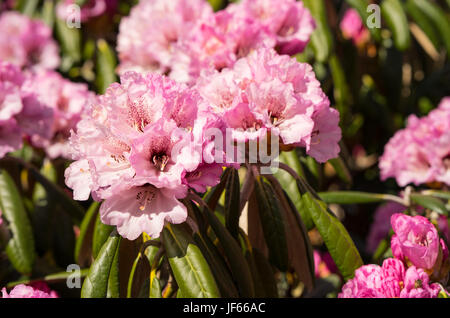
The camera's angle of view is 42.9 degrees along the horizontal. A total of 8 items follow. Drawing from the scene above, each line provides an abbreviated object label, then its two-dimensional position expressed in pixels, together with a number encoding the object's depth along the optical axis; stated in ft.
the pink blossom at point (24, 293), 3.46
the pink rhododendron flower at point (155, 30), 4.94
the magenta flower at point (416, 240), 3.47
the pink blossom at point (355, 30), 7.97
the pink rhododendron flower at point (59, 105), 5.62
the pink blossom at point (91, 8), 7.18
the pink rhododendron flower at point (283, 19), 4.42
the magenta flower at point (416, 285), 3.26
